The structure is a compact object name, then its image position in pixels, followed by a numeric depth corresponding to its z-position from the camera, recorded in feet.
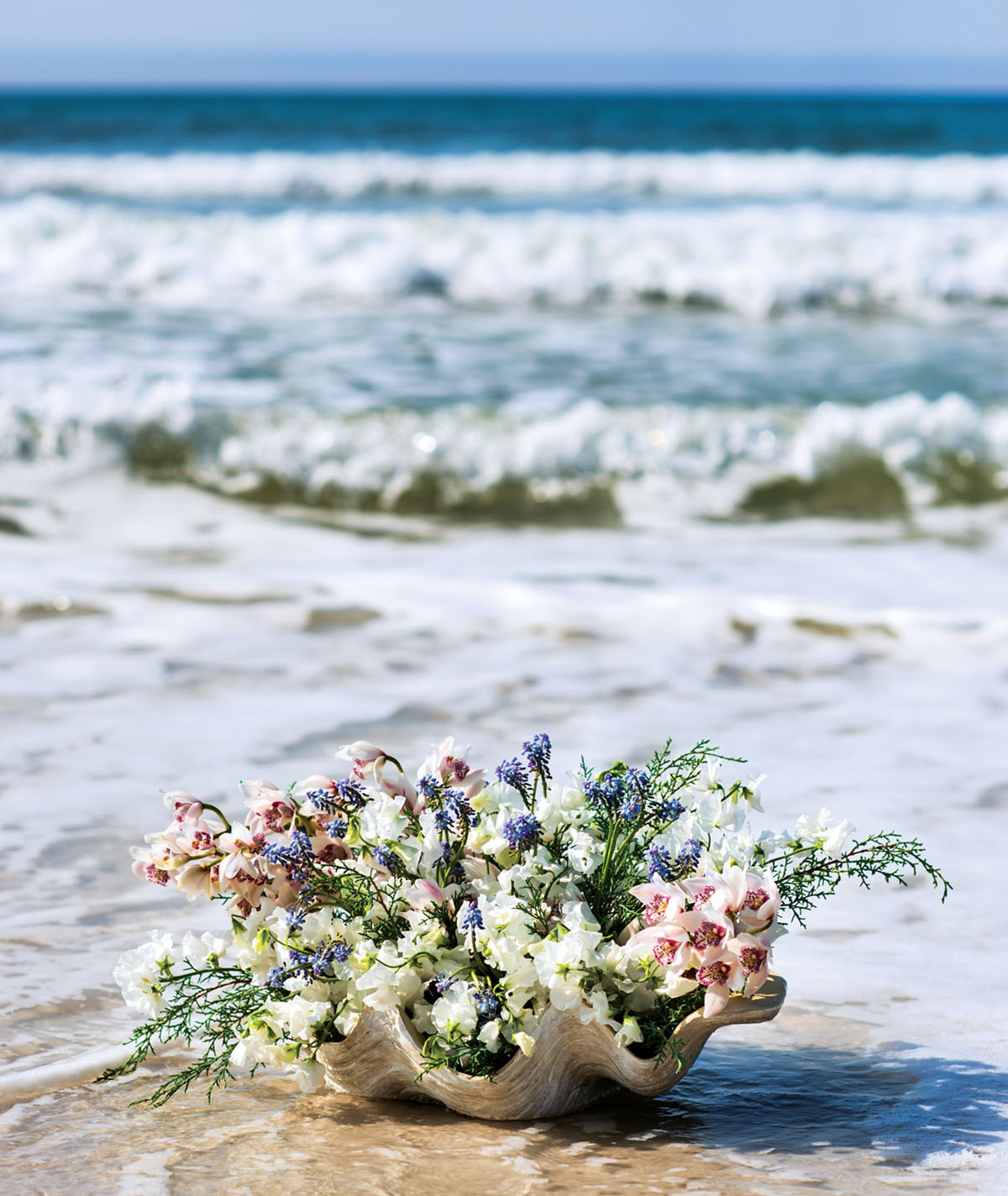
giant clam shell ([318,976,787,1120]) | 6.83
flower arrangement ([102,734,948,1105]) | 6.69
